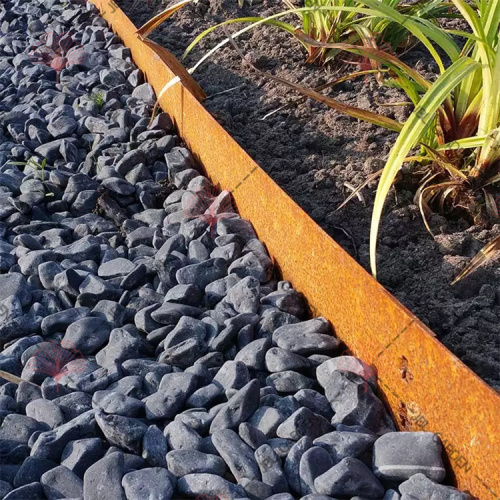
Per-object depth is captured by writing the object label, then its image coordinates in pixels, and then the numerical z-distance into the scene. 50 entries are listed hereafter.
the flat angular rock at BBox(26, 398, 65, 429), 1.27
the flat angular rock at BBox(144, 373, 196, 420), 1.27
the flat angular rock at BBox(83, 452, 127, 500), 1.10
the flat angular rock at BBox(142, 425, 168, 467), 1.19
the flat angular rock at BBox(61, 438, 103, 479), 1.17
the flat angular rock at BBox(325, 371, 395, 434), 1.24
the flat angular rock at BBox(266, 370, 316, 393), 1.32
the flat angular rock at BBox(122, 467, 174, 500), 1.09
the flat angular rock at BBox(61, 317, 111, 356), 1.46
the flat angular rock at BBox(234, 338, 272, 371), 1.37
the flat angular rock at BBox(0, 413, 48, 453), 1.22
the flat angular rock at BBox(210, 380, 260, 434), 1.23
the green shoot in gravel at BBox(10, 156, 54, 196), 2.08
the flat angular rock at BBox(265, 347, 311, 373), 1.35
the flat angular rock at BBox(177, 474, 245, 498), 1.10
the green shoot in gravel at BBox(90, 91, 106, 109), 2.47
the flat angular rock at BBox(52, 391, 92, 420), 1.29
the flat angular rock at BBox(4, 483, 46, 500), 1.10
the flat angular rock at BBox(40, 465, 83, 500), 1.12
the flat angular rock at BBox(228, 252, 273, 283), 1.64
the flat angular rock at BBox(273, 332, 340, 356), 1.39
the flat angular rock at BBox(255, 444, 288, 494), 1.12
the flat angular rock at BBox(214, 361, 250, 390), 1.31
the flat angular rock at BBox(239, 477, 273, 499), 1.10
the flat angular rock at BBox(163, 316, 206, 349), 1.44
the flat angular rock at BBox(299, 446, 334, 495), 1.11
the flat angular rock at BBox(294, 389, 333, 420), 1.27
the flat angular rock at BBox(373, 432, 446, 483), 1.13
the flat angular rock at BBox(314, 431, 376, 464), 1.16
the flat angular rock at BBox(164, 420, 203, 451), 1.19
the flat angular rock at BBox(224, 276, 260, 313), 1.53
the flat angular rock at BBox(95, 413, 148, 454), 1.21
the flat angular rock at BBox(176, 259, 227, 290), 1.64
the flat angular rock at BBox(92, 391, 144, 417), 1.27
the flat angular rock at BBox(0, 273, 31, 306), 1.61
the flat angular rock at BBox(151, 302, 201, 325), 1.50
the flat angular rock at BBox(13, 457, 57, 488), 1.14
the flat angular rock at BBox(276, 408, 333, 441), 1.19
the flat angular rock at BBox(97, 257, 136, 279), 1.69
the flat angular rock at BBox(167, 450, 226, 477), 1.14
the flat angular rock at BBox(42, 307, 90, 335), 1.51
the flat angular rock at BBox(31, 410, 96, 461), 1.19
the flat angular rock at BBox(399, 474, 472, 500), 1.07
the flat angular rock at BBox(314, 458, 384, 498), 1.09
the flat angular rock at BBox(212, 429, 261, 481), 1.14
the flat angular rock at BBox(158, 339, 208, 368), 1.40
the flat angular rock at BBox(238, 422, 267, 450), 1.19
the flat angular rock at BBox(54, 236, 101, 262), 1.76
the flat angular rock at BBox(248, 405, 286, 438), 1.22
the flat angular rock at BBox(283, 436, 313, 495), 1.13
